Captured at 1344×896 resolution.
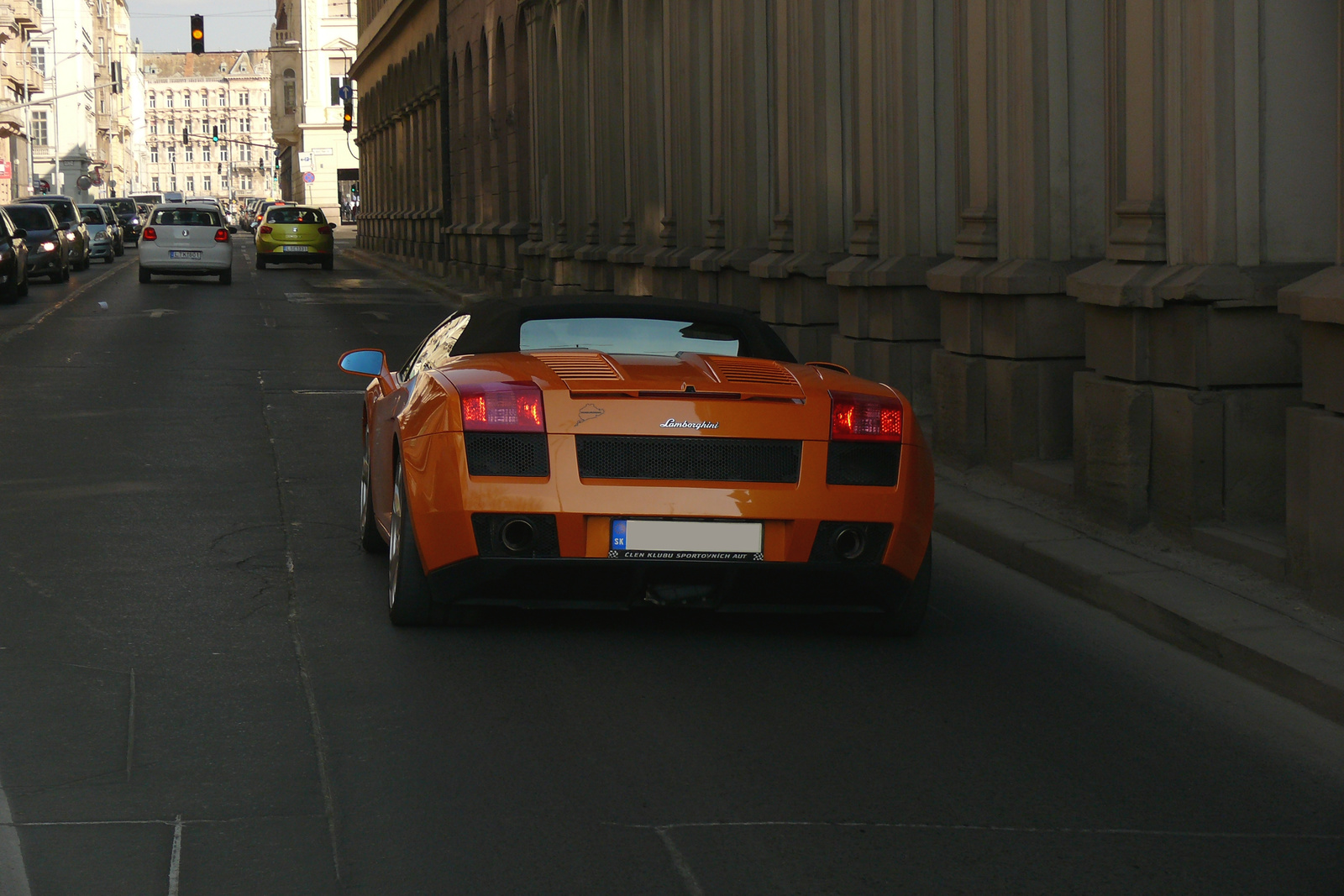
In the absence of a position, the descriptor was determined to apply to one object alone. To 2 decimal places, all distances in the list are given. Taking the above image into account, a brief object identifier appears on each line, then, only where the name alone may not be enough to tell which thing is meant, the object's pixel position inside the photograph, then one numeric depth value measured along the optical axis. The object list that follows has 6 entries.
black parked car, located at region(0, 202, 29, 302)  31.75
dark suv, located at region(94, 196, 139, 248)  76.50
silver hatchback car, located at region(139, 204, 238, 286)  40.59
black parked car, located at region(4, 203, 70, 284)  39.50
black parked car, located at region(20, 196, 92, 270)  45.94
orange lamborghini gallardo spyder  6.32
